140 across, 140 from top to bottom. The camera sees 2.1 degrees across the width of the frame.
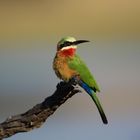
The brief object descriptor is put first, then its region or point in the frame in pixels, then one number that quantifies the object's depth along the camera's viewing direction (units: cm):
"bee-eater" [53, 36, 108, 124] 744
